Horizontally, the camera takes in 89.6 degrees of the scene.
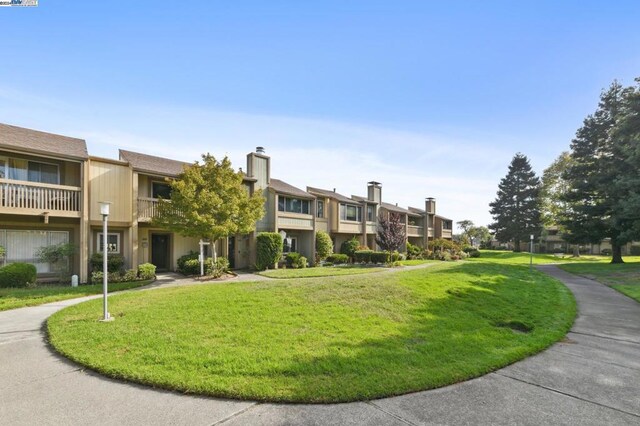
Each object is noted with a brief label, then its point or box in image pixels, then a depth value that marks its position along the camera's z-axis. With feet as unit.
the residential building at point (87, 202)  46.88
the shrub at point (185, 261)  57.26
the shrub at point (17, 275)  41.65
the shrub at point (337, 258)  88.74
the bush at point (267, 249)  68.95
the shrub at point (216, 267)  54.80
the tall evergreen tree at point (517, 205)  170.09
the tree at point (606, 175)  81.66
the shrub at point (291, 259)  77.00
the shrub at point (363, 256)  90.60
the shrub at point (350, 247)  96.63
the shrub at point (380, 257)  86.48
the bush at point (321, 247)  87.10
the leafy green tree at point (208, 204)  51.88
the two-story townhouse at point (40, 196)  45.27
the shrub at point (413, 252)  113.50
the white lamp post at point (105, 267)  25.27
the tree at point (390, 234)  84.84
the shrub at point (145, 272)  51.31
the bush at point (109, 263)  49.83
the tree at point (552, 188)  152.35
